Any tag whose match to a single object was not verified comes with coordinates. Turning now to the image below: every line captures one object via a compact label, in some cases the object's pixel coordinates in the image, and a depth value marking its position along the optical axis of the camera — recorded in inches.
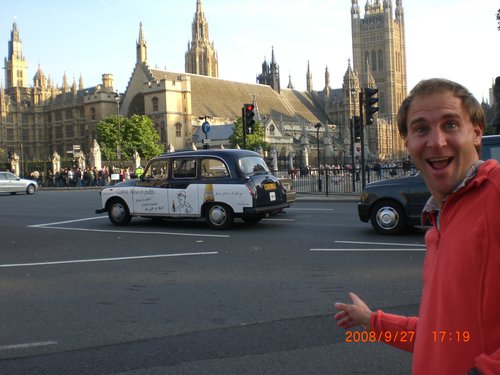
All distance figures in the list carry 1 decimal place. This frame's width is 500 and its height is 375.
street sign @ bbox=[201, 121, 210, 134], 888.7
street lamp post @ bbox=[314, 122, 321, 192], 953.9
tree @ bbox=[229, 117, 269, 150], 2677.2
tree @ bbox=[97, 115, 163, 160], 2746.1
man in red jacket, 55.4
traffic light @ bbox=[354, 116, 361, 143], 869.2
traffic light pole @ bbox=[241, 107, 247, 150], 892.6
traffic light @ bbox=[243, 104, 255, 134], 867.4
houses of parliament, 2977.4
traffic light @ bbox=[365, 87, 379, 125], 739.3
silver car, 1180.1
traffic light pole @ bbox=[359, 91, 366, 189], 791.1
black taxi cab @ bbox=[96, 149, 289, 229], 466.9
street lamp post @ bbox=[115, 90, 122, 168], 2576.8
